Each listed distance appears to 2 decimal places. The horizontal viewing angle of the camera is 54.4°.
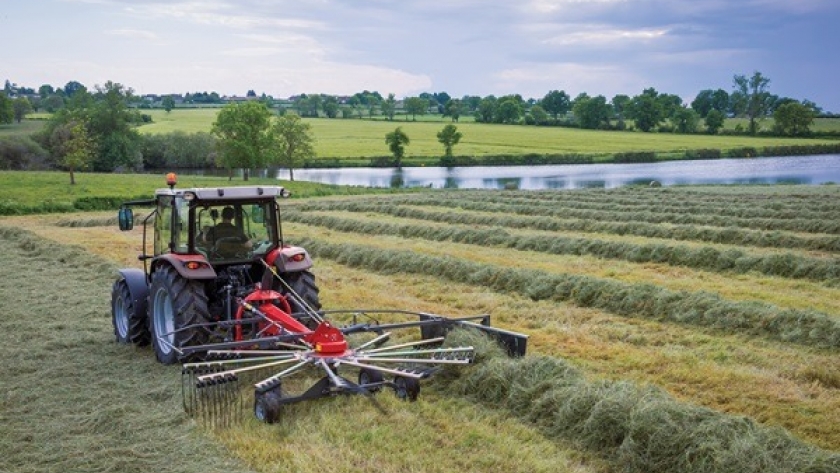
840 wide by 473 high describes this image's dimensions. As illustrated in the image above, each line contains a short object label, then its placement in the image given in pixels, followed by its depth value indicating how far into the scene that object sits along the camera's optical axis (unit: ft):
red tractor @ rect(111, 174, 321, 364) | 27.63
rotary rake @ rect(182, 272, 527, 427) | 22.20
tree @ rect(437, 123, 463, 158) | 252.21
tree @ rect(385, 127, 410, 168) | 234.38
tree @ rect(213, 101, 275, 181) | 188.14
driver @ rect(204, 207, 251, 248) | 29.68
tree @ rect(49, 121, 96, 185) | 147.88
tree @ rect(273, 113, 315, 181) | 203.41
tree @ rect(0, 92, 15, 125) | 250.41
